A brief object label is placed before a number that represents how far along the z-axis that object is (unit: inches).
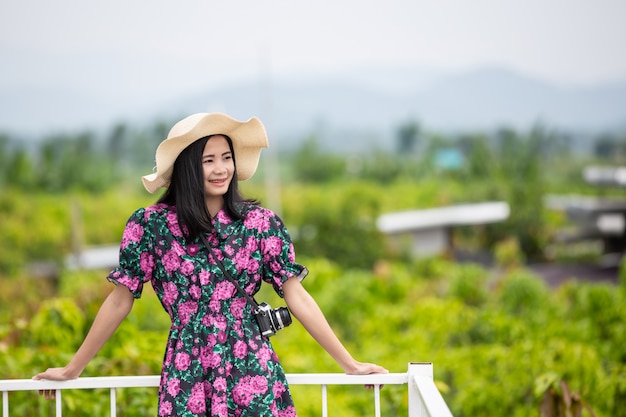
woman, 170.6
